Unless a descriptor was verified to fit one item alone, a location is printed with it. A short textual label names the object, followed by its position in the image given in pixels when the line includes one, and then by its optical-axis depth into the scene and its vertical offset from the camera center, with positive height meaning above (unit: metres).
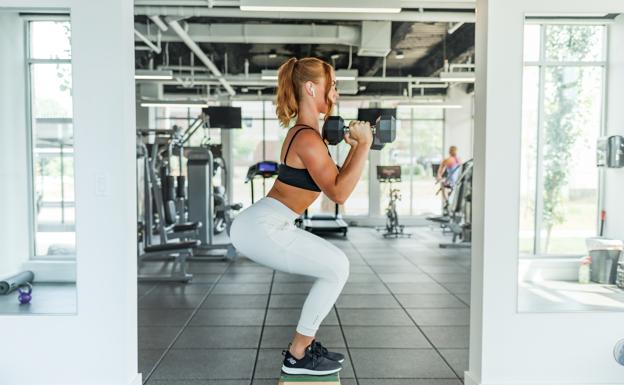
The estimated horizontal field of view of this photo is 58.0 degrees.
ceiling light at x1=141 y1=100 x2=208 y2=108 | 10.88 +1.17
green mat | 2.60 -1.00
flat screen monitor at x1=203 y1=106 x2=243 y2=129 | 11.22 +0.90
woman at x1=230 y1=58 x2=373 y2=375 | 2.47 -0.18
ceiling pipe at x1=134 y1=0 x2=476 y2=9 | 6.24 +1.79
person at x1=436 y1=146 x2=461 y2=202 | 10.69 -0.17
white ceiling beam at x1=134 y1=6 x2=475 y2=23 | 6.57 +1.77
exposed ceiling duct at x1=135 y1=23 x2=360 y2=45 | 8.23 +1.90
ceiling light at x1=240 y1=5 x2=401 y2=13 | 5.43 +1.51
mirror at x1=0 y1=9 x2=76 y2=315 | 2.88 +0.02
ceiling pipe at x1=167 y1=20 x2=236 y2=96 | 7.24 +1.74
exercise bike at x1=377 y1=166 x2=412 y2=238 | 11.39 -0.31
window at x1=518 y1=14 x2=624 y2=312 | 2.91 -0.14
